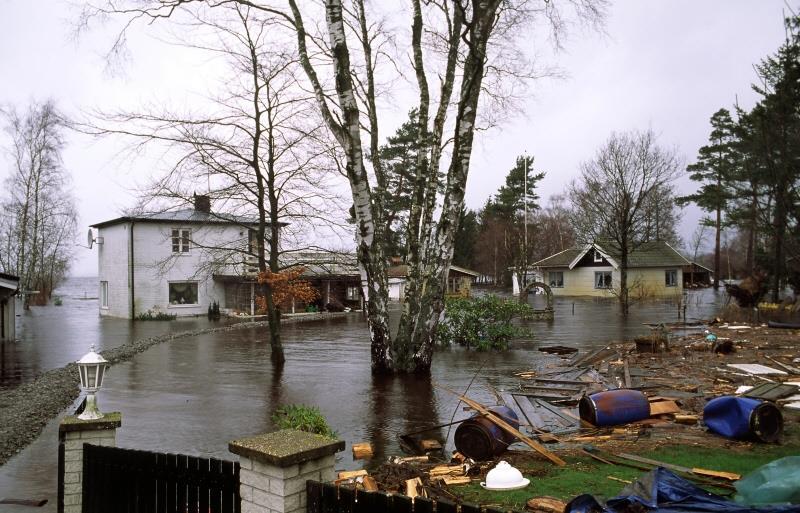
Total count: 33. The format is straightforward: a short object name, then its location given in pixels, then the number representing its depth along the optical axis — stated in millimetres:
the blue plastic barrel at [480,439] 7102
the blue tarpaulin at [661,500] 4496
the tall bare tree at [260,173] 15422
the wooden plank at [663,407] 9195
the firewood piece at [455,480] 6412
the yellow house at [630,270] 49281
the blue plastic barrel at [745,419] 7488
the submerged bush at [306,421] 7857
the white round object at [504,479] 6109
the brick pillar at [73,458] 5812
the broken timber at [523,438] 7051
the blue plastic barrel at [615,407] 8570
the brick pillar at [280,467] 3973
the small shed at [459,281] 50531
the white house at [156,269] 34500
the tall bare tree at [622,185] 34562
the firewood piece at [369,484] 6113
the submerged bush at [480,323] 19625
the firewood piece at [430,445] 8117
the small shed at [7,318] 23281
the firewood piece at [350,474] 6607
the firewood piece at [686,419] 8812
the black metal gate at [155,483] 4629
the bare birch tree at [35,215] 35281
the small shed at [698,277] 63875
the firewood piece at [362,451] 8000
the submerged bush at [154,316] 33656
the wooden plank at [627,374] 12188
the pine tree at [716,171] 56125
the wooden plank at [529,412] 9064
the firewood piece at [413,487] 5891
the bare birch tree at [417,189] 13805
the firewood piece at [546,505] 5349
